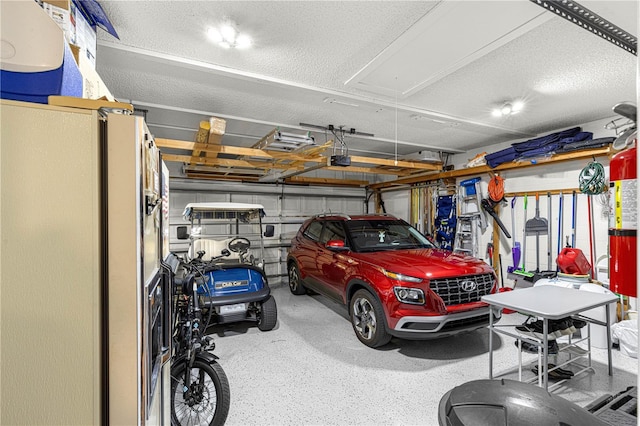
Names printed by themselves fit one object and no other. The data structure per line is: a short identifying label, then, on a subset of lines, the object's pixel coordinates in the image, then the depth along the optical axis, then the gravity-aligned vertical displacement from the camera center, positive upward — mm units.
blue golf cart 3816 -754
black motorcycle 2057 -1116
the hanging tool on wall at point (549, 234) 4910 -375
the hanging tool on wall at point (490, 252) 5895 -798
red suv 3264 -840
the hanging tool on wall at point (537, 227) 5043 -261
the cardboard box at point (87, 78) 1240 +671
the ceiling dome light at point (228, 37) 2186 +1396
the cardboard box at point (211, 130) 3543 +1060
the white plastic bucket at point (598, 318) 3605 -1322
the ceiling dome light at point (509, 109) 3721 +1367
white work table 2309 -803
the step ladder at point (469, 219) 6133 -136
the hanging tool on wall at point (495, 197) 5621 +293
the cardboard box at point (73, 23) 1388 +1004
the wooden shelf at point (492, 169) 4170 +819
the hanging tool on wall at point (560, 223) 4820 -188
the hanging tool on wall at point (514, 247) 5410 -660
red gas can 4188 -733
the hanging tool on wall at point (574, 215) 4633 -56
